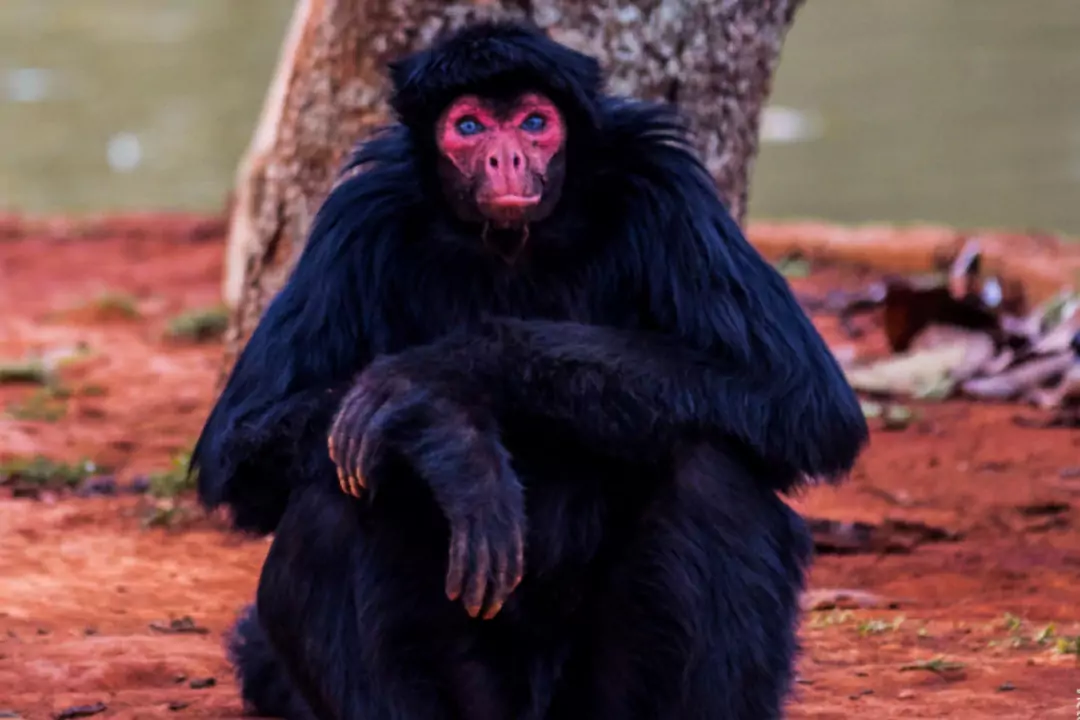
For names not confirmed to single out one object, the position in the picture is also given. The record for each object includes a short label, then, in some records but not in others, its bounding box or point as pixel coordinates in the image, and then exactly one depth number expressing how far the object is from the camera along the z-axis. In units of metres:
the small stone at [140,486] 13.09
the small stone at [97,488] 12.98
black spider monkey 7.29
